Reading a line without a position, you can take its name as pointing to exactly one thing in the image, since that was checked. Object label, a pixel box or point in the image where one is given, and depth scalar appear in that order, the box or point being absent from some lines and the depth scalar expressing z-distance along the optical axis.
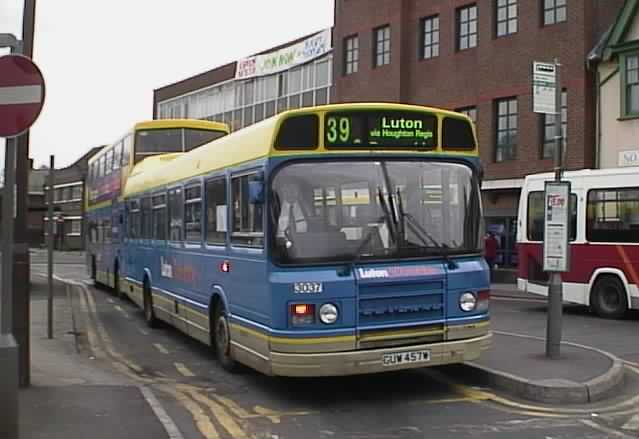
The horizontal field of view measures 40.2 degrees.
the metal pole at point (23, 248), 8.87
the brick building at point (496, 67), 26.22
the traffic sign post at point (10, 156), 6.36
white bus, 16.56
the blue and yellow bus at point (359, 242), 8.34
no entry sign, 6.50
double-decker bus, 19.69
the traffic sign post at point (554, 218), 10.47
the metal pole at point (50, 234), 13.04
